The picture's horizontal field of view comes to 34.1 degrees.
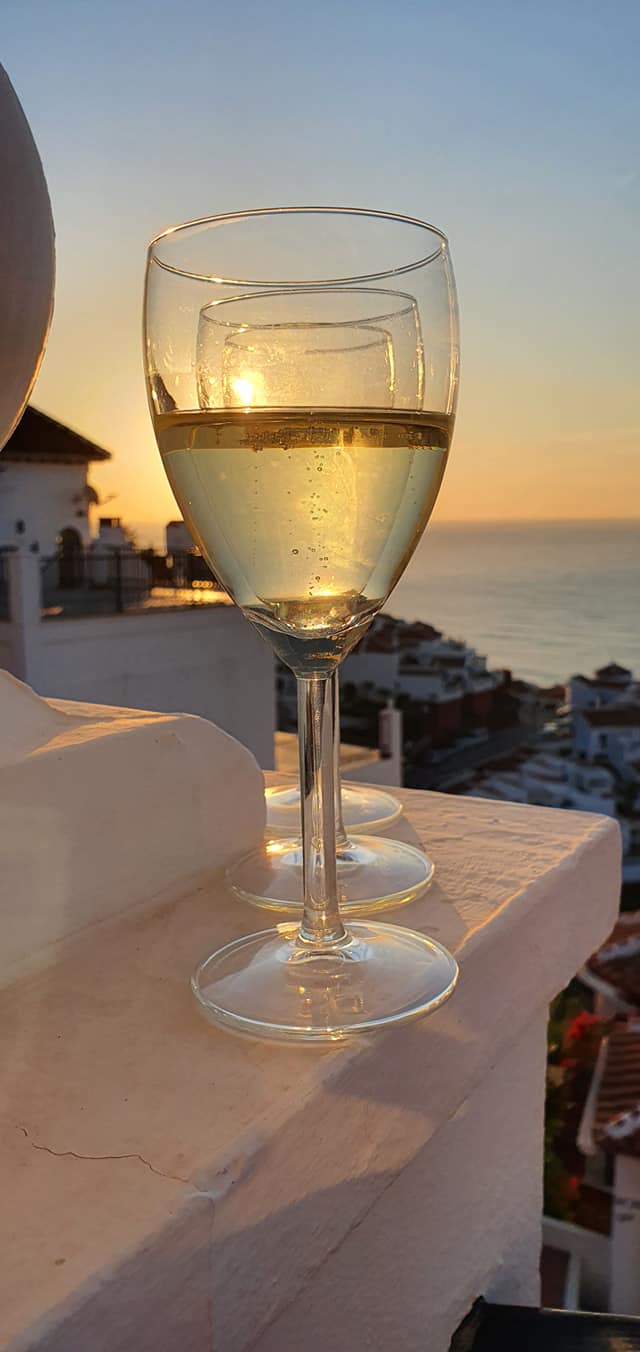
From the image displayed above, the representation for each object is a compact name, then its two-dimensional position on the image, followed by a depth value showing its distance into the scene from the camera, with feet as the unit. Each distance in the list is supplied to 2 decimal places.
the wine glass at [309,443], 1.23
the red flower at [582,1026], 23.84
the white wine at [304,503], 1.25
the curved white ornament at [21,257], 1.32
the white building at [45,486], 39.22
